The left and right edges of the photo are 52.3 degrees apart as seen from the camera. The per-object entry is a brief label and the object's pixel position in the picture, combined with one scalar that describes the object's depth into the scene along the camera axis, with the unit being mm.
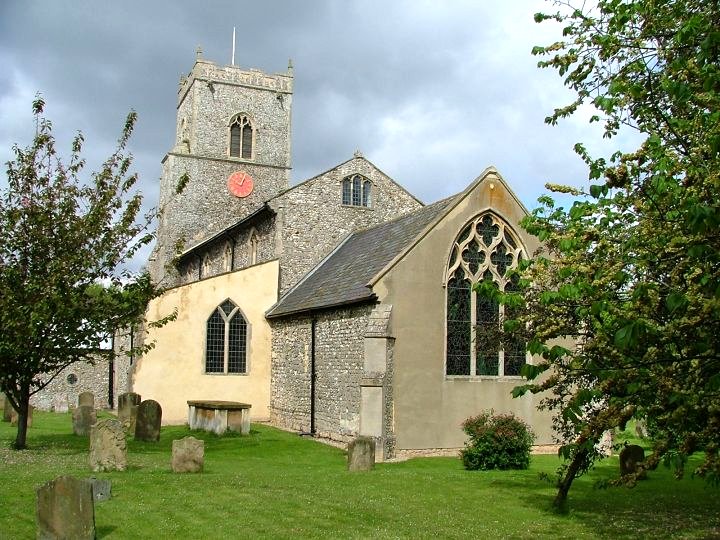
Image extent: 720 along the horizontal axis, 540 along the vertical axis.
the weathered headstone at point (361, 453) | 15219
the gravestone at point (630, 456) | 14484
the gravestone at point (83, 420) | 21406
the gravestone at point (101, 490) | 10844
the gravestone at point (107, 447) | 13914
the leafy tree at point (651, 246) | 5812
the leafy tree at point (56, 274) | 15602
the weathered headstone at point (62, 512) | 8352
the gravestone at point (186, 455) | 13930
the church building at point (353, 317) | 18531
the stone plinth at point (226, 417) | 21281
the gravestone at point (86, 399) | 25359
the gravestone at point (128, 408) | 21531
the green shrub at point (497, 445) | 16625
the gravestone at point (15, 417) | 24495
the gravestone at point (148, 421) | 19625
